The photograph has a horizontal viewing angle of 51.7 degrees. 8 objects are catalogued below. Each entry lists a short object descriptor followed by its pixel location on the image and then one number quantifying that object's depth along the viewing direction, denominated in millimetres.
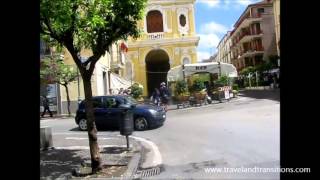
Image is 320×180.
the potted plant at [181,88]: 20865
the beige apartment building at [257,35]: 42979
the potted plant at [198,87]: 19509
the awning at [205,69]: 19989
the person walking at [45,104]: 19453
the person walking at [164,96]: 18841
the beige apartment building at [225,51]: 59270
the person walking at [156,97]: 18685
